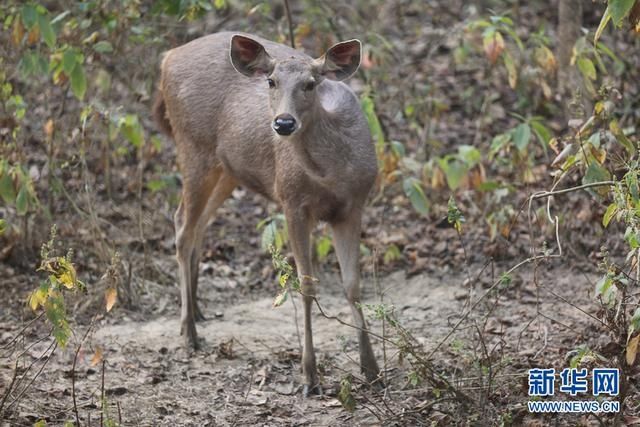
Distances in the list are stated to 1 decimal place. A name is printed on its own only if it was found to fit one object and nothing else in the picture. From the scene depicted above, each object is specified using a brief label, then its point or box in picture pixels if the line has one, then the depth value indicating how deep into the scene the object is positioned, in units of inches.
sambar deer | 493.4
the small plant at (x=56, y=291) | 389.4
